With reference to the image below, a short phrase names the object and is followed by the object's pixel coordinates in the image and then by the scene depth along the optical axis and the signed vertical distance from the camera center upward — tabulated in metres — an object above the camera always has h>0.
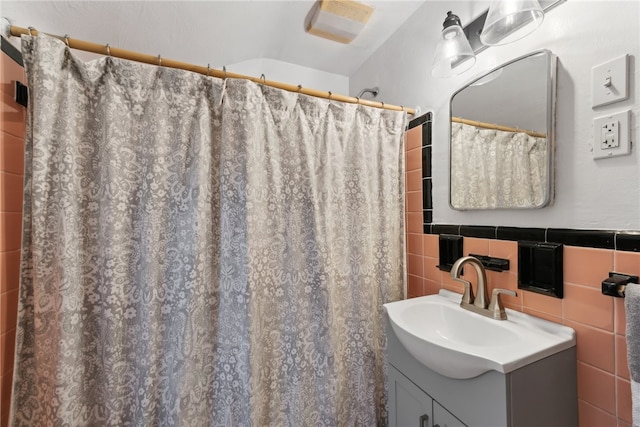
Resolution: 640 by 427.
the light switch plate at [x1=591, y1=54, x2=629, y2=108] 0.73 +0.37
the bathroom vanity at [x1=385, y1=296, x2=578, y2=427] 0.72 -0.55
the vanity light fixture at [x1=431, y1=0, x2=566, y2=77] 0.88 +0.68
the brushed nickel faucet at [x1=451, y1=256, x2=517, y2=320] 1.00 -0.33
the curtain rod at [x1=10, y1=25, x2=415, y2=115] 0.94 +0.61
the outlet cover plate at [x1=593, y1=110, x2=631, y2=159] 0.72 +0.22
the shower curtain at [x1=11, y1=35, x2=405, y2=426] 0.92 -0.16
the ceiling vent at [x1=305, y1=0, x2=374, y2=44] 1.27 +0.99
